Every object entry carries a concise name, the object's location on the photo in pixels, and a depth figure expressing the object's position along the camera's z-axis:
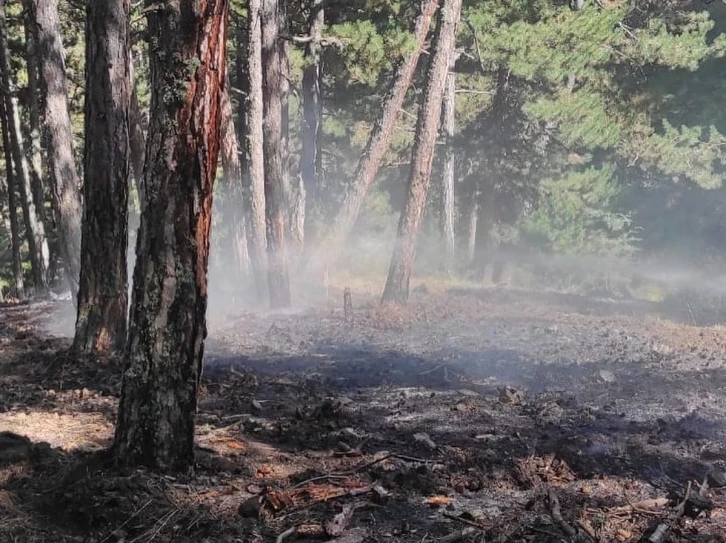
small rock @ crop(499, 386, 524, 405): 8.36
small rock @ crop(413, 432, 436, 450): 6.43
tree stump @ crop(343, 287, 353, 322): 15.55
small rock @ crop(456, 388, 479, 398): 8.69
